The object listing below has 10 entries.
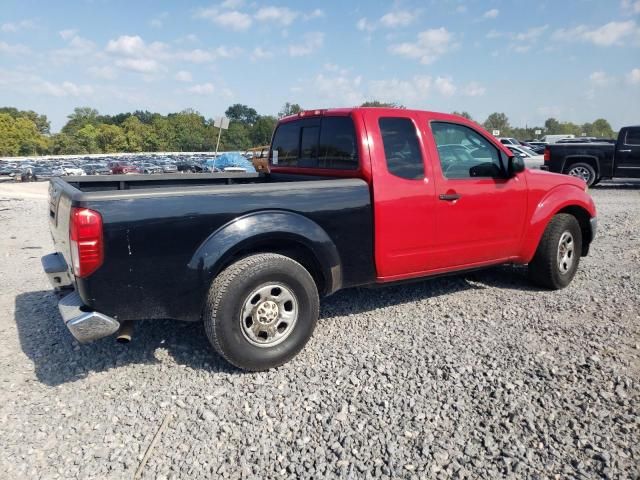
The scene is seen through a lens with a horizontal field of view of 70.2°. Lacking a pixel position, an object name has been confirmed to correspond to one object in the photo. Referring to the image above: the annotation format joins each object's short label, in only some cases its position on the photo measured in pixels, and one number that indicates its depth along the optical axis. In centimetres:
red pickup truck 282
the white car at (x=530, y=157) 1917
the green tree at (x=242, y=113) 14962
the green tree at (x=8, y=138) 9251
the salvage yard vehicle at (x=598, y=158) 1386
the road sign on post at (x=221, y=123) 1852
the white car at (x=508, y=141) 3199
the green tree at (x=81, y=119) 13200
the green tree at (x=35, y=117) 12975
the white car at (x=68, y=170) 3611
